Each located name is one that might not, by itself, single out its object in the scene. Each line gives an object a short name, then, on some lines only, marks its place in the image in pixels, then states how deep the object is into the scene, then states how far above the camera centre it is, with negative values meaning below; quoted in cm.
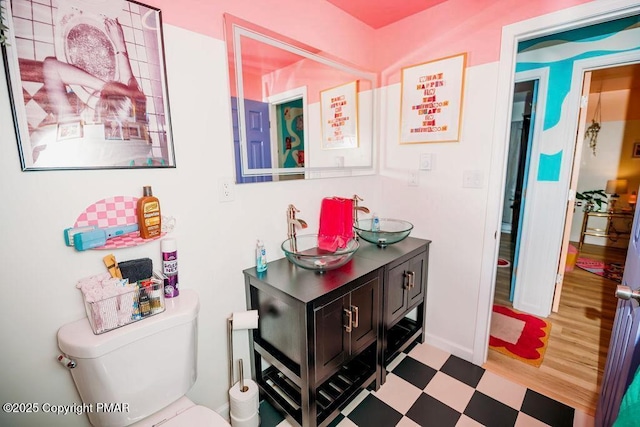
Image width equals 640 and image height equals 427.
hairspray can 113 -39
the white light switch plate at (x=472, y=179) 175 -8
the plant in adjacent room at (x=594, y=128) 422 +54
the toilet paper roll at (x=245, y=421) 132 -118
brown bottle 106 -18
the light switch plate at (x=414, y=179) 203 -9
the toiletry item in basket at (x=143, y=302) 99 -47
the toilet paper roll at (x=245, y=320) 126 -68
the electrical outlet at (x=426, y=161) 194 +3
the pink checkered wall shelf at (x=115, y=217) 100 -17
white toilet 90 -68
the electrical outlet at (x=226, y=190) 133 -11
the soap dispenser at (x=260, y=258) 143 -46
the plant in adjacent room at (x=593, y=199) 433 -53
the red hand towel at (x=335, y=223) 168 -34
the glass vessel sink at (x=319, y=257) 144 -47
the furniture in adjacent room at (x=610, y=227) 427 -96
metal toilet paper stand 131 -89
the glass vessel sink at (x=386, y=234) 187 -46
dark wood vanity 125 -78
